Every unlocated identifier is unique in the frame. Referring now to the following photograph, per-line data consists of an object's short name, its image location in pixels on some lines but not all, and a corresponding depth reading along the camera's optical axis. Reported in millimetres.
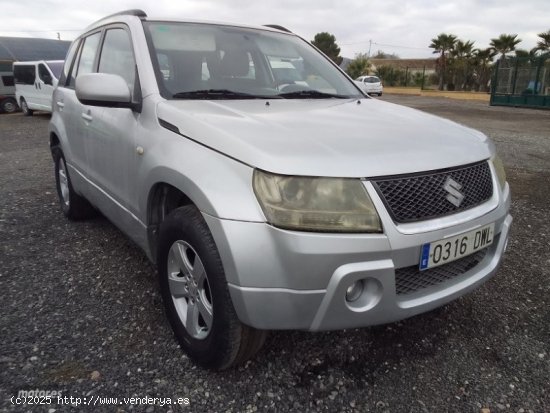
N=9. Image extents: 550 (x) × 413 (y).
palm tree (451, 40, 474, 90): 33531
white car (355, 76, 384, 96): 26883
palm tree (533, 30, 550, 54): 28219
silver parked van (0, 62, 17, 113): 16094
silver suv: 1602
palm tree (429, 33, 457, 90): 35000
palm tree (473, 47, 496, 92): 32062
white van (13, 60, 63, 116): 13170
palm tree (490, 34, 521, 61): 31562
